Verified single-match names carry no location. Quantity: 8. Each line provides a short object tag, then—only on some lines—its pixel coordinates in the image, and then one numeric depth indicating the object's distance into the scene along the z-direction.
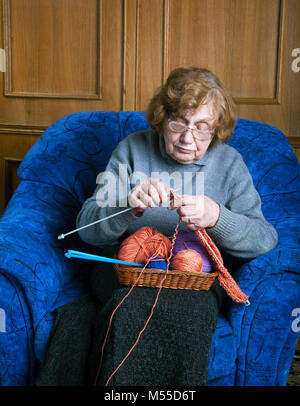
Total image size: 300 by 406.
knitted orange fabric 1.14
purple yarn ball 1.20
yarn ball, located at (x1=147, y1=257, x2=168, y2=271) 1.10
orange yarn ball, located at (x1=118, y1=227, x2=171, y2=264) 1.13
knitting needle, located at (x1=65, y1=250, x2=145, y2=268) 0.96
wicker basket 1.04
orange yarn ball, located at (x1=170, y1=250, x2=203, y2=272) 1.10
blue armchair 1.14
